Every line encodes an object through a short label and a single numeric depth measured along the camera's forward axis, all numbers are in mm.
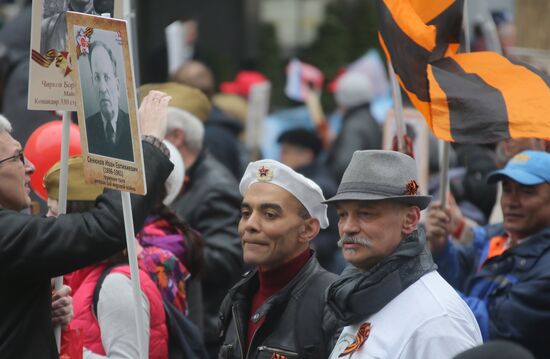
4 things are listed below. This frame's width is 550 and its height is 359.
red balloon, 12133
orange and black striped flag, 10602
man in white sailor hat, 9586
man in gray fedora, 8180
